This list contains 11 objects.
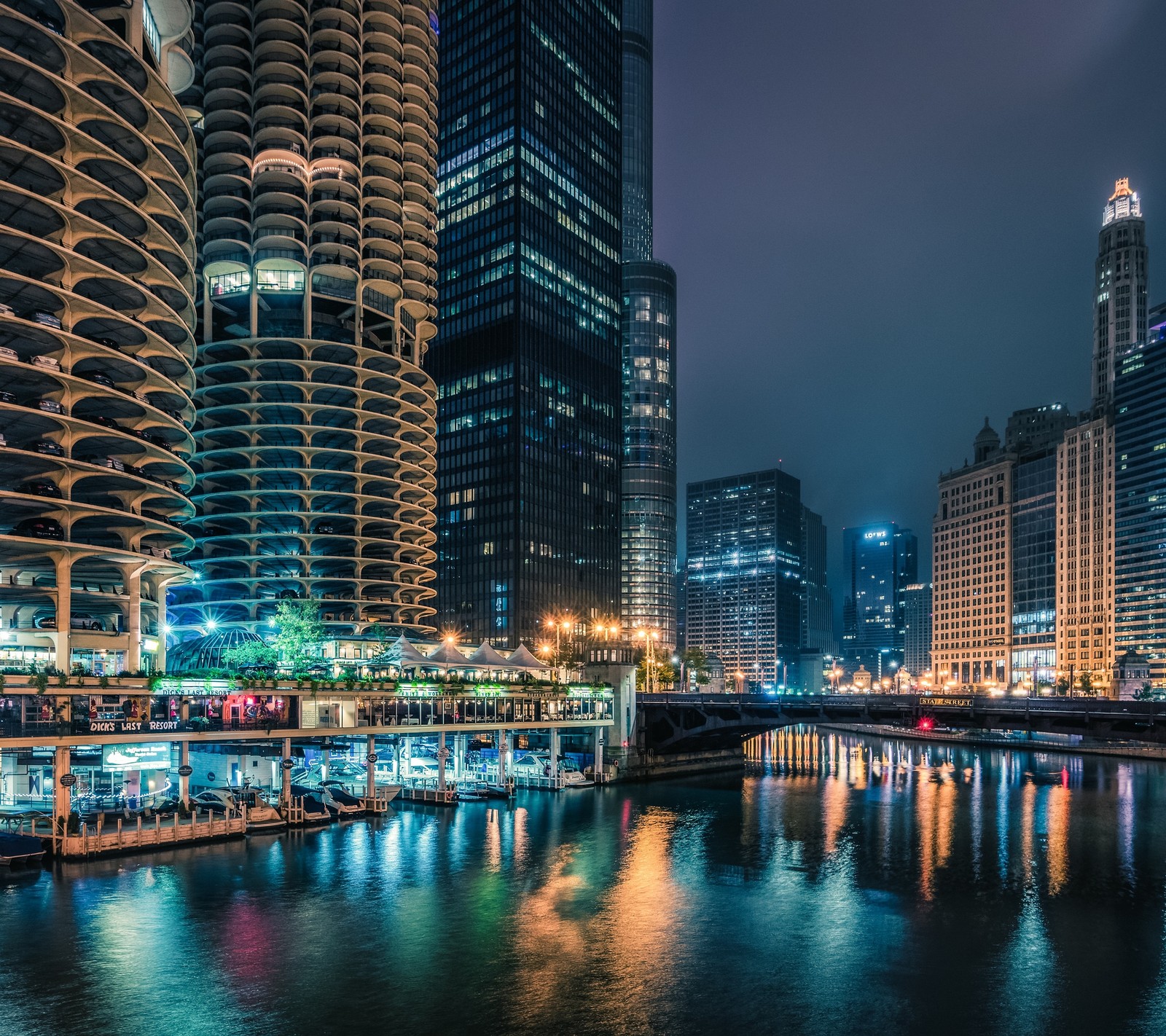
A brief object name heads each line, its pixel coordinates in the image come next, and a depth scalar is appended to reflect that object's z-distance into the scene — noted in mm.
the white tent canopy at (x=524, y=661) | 138000
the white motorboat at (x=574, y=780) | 128625
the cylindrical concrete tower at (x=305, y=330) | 152500
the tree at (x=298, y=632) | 134625
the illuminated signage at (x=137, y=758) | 87000
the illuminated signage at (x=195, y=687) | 88812
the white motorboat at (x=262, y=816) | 89938
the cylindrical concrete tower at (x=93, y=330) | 93812
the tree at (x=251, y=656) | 135500
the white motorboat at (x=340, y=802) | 98438
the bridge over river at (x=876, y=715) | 110188
